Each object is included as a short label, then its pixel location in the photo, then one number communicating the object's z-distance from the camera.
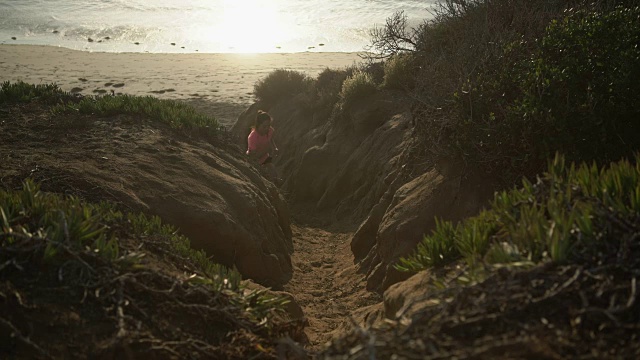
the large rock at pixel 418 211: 9.66
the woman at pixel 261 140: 15.27
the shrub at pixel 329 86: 18.91
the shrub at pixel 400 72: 15.20
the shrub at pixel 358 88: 16.06
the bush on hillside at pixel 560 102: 8.78
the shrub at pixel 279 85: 22.02
